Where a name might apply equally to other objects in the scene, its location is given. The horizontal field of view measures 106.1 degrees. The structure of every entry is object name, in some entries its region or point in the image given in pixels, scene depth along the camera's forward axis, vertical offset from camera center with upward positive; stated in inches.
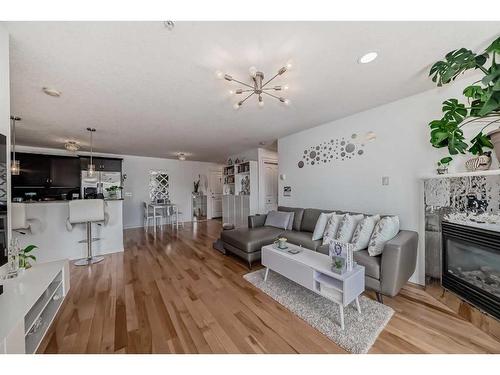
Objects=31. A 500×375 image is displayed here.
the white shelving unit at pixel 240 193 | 205.5 -5.0
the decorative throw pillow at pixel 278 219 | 136.9 -23.5
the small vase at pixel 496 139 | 51.1 +12.4
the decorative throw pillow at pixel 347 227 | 97.0 -21.1
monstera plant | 41.1 +21.4
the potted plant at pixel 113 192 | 193.7 -0.9
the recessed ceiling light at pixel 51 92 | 81.3 +44.6
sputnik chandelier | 61.4 +40.7
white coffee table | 63.3 -33.5
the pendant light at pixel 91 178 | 198.7 +14.5
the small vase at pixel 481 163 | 68.8 +8.0
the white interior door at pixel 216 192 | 301.0 -4.6
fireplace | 65.8 -31.7
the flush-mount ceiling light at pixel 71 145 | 152.5 +38.2
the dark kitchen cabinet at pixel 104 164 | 199.8 +30.6
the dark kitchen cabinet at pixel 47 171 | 172.0 +20.5
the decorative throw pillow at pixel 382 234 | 81.3 -21.4
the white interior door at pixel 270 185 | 210.8 +3.6
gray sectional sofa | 72.6 -30.7
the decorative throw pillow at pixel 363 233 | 88.8 -22.3
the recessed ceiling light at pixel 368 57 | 62.5 +44.0
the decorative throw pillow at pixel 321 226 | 109.3 -22.9
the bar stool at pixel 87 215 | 118.5 -15.4
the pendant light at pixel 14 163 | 111.4 +18.9
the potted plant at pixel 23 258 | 61.9 -21.7
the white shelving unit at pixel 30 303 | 36.8 -26.6
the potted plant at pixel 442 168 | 82.4 +7.5
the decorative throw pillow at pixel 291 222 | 136.6 -25.0
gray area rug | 57.3 -46.1
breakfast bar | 120.8 -28.7
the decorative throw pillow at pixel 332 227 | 102.0 -22.7
